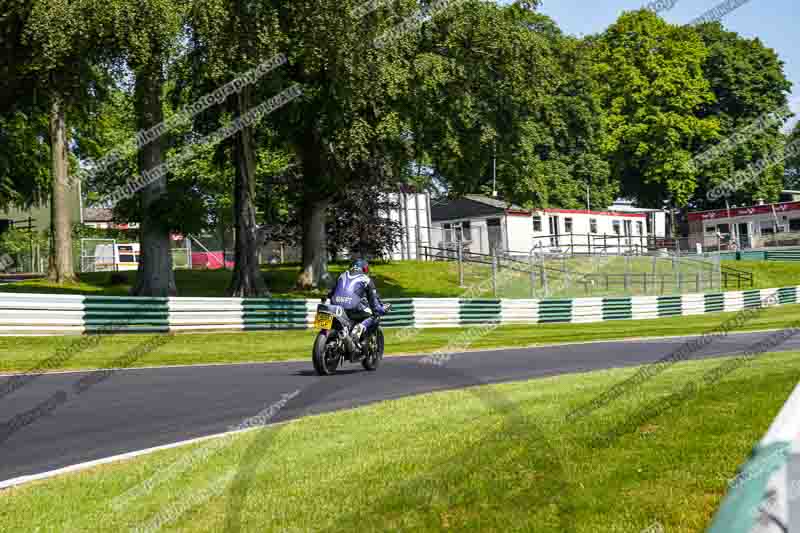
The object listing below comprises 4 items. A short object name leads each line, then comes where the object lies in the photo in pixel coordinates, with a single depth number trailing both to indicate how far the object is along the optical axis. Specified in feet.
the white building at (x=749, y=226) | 212.43
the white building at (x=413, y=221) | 171.83
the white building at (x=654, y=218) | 226.99
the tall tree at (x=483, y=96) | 100.78
